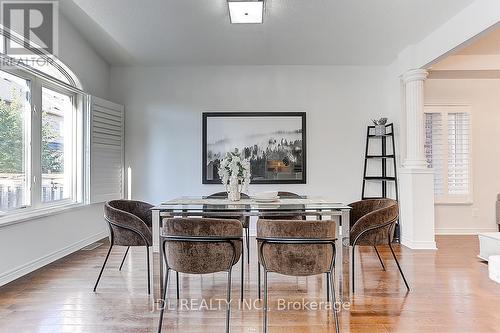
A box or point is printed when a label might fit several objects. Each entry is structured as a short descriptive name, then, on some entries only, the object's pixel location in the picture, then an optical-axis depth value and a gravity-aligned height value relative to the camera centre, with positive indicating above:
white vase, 3.11 -0.22
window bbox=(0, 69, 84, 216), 3.25 +0.31
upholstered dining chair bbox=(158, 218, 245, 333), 2.15 -0.51
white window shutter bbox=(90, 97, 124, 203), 4.61 +0.28
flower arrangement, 3.01 -0.03
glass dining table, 2.49 -0.36
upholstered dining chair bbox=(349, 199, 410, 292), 2.74 -0.52
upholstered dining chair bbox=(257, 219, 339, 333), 2.07 -0.52
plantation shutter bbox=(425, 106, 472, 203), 5.35 +0.28
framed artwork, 5.30 +0.44
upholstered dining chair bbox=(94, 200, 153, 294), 2.81 -0.54
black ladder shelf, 5.07 +0.17
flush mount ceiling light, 3.28 +1.71
